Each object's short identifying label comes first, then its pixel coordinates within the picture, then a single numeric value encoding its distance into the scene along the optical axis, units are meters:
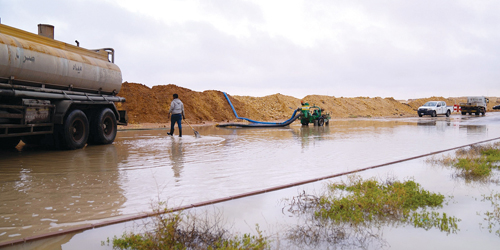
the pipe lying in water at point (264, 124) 26.22
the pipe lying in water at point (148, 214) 4.26
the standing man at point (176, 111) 16.78
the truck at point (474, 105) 48.34
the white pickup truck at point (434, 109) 44.50
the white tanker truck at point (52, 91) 10.40
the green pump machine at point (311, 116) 26.62
